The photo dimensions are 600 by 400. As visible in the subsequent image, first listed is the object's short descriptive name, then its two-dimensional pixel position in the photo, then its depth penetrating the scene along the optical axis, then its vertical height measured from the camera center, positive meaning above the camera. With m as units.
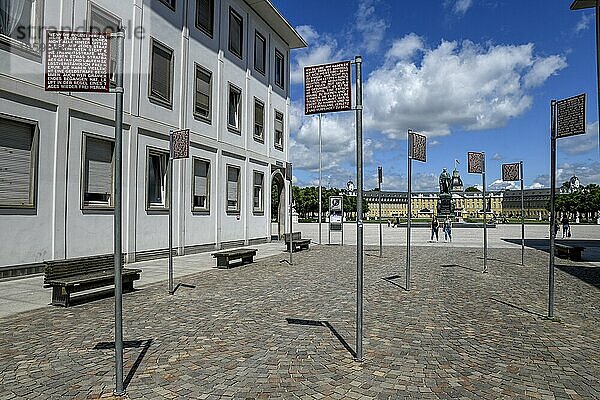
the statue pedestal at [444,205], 54.84 +0.63
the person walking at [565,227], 39.35 -1.32
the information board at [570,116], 7.58 +1.52
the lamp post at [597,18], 16.38 +6.62
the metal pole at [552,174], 8.19 +0.63
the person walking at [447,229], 33.56 -1.27
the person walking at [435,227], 34.58 -1.19
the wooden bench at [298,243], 23.11 -1.62
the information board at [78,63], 4.21 +1.26
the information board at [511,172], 16.02 +1.29
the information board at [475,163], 15.44 +1.53
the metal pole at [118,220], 4.45 -0.11
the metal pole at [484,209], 15.00 +0.05
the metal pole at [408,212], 11.12 -0.05
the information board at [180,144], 10.01 +1.35
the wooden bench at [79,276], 8.88 -1.32
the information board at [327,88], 5.57 +1.41
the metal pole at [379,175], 18.03 +1.30
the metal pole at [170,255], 10.38 -1.00
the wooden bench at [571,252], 19.22 -1.64
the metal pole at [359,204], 5.71 +0.07
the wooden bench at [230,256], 15.44 -1.52
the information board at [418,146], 10.74 +1.45
